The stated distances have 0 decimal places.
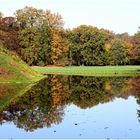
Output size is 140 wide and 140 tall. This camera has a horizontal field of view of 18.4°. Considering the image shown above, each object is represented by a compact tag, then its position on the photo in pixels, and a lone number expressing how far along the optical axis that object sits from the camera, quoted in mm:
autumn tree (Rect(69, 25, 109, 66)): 127938
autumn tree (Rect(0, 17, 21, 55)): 118625
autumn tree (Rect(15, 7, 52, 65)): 118312
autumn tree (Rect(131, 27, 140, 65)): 126294
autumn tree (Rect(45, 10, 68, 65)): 119250
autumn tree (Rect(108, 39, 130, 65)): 132375
